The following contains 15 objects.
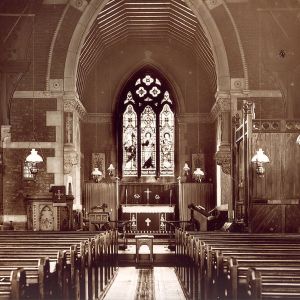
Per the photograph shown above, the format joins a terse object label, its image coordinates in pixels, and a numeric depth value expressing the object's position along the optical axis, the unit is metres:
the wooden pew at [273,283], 5.09
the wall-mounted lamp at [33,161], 18.62
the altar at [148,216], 27.05
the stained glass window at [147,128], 29.30
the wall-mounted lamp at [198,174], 26.06
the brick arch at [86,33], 20.81
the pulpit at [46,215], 17.47
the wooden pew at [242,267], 5.80
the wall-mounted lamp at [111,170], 27.61
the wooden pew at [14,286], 5.36
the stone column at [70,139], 20.92
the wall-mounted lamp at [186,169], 27.41
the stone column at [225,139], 20.41
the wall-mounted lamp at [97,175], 25.81
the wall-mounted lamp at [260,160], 15.77
